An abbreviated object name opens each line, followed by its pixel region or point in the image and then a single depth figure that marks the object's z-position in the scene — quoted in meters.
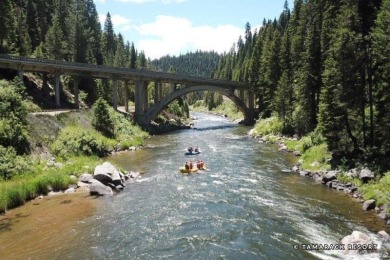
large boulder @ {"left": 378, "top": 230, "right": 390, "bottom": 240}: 18.26
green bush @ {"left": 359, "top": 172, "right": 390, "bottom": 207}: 22.27
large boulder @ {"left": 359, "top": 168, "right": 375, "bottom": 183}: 25.78
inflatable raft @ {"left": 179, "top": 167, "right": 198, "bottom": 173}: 33.75
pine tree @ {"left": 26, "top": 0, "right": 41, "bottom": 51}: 85.06
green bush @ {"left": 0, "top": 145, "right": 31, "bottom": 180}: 27.61
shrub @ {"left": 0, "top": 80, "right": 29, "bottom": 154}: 32.06
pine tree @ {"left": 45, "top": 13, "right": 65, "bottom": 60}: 72.19
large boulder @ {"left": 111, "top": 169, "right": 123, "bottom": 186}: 29.11
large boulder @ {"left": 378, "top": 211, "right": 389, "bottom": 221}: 20.76
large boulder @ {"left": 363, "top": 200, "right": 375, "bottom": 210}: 22.62
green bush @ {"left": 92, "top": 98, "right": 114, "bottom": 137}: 51.56
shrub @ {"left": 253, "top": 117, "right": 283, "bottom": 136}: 56.88
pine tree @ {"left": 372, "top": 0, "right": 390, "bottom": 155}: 26.22
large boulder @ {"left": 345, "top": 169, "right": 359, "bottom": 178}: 27.28
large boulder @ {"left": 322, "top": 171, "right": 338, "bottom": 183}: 28.53
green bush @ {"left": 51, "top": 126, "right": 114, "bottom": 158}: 38.01
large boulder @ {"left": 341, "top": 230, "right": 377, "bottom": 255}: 16.61
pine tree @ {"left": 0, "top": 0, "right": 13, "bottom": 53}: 58.91
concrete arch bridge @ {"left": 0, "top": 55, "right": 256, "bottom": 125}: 56.08
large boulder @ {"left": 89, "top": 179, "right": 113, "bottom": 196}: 27.34
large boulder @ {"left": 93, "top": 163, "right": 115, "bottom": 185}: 29.14
